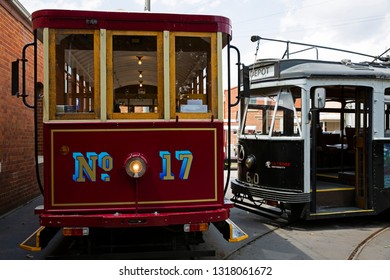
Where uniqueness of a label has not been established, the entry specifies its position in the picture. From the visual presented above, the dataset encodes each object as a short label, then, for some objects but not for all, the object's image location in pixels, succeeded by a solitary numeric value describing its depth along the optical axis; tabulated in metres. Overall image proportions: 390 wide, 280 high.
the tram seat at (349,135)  7.92
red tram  4.23
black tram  6.26
